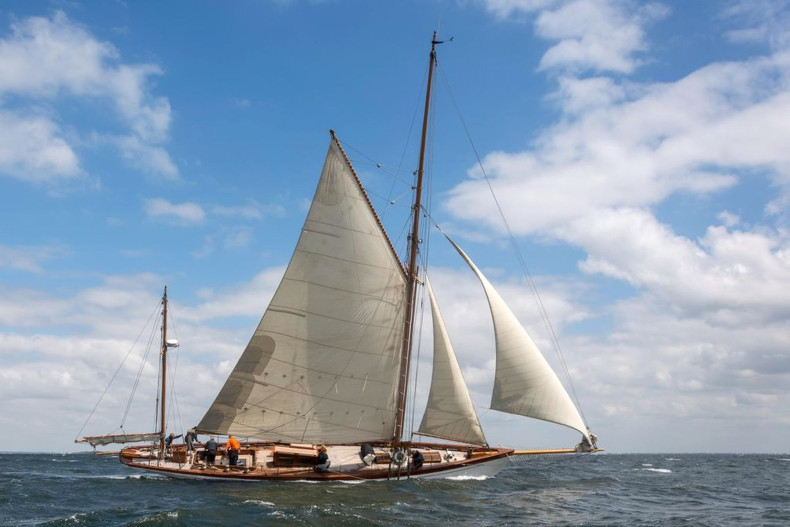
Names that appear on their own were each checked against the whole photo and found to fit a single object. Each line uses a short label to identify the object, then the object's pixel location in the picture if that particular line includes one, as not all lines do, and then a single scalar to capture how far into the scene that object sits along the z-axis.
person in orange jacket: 38.28
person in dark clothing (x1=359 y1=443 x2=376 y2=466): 37.38
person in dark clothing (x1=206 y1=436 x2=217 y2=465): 39.09
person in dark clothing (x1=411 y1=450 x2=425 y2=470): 37.41
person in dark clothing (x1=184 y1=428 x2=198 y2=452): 40.20
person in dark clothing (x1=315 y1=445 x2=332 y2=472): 36.88
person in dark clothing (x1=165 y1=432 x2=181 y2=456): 45.92
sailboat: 37.59
